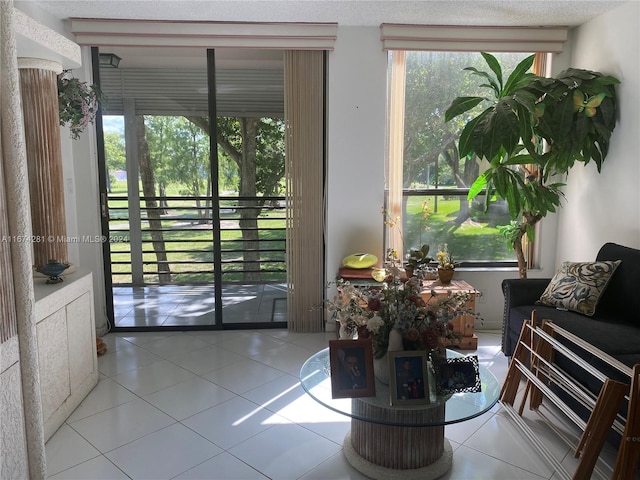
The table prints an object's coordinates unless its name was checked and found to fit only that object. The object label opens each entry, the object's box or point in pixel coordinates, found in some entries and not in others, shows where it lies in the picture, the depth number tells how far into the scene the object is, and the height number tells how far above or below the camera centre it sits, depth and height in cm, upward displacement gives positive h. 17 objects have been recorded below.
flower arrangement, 220 -60
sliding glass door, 413 -4
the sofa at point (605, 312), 266 -84
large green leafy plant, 337 +37
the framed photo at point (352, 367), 216 -81
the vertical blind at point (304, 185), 405 -5
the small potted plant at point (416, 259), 387 -62
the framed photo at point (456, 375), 219 -86
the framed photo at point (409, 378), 210 -84
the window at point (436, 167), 417 +10
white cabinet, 260 -94
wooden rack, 195 -102
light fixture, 406 +97
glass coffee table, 212 -111
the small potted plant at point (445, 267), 404 -71
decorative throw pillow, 309 -68
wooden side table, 386 -111
